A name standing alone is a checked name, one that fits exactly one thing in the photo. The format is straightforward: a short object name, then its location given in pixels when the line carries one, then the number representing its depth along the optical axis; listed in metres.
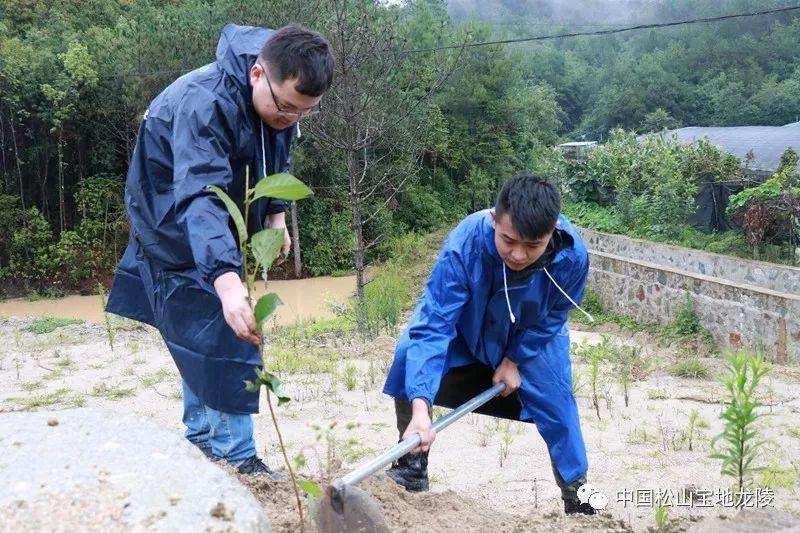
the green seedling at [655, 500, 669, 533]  2.58
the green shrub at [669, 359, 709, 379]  6.57
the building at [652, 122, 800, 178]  17.14
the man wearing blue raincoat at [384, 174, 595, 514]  2.96
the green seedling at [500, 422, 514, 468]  3.90
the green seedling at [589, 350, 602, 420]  4.85
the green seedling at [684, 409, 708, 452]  4.09
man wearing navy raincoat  2.33
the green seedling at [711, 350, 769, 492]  2.43
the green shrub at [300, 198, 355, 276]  20.48
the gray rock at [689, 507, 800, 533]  2.23
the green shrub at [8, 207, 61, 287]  17.70
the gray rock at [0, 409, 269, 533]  1.63
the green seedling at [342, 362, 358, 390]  5.57
